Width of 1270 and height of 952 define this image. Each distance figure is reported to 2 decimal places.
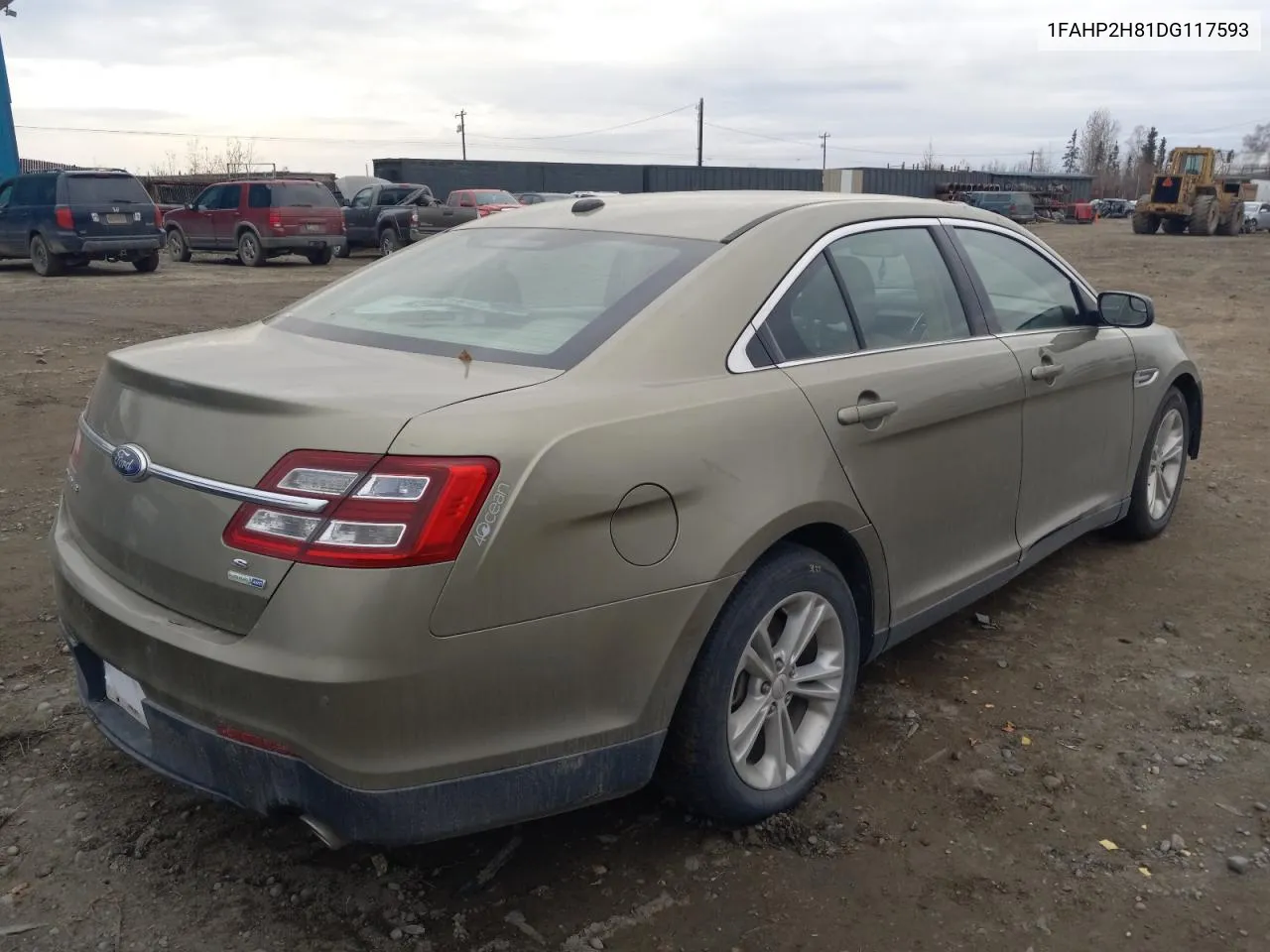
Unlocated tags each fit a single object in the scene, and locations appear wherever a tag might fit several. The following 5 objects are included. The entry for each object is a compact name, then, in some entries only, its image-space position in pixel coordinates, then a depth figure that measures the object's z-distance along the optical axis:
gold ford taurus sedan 2.07
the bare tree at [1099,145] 114.12
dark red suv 19.86
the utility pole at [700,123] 73.11
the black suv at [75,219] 16.70
